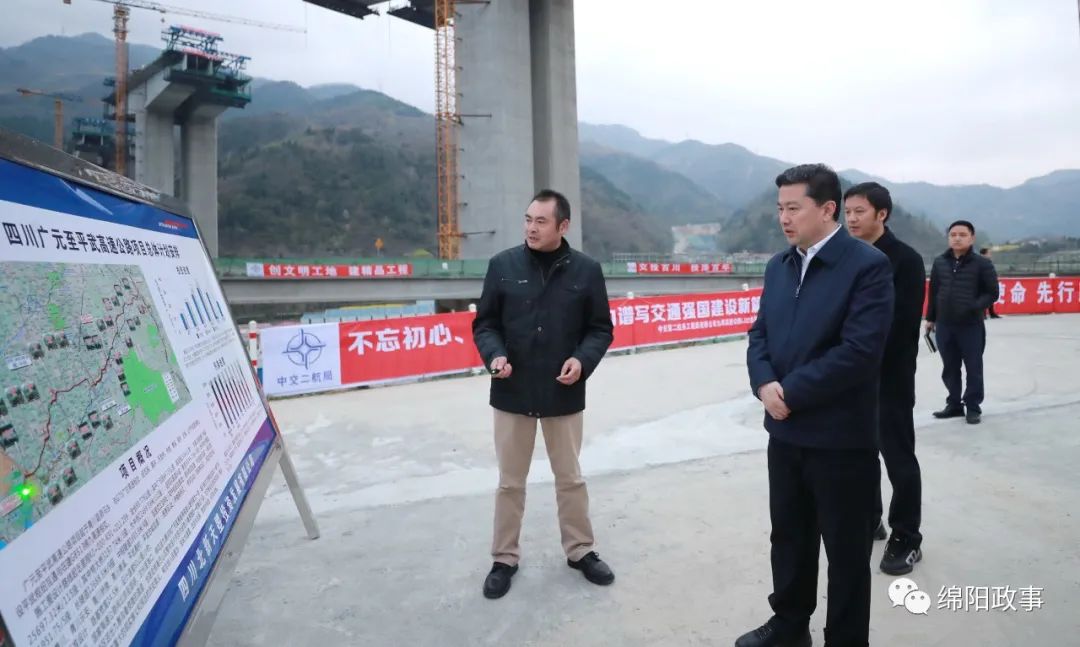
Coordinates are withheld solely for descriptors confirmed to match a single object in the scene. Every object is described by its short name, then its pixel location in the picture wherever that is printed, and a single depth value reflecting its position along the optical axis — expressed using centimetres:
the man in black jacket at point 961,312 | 537
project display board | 120
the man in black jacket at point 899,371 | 304
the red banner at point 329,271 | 2402
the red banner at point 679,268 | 3112
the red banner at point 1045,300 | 1772
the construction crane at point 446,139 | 3145
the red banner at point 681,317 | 1282
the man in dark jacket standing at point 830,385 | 216
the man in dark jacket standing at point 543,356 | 307
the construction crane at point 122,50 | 5631
